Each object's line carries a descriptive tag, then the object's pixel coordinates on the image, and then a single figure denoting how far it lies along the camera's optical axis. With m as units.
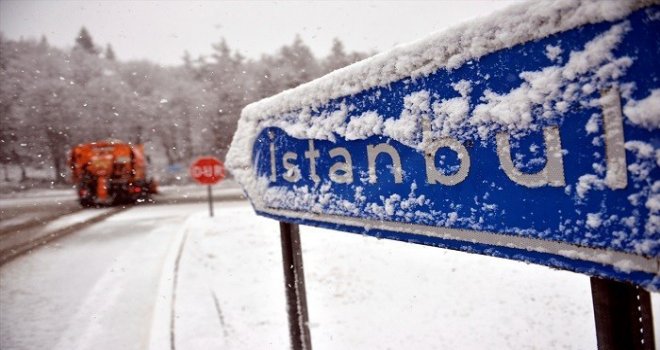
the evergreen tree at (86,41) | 78.21
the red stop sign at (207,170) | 9.77
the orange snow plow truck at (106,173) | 16.23
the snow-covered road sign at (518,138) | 0.51
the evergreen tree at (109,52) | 82.64
